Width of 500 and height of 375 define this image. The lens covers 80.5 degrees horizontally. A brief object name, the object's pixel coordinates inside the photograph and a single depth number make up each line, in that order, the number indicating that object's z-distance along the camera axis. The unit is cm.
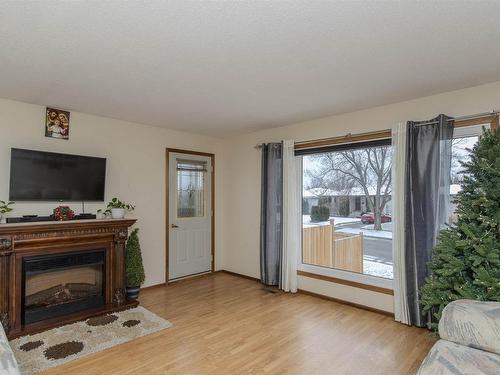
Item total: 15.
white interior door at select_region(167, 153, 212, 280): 459
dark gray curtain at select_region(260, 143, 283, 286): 429
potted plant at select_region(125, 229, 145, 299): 367
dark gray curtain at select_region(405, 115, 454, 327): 285
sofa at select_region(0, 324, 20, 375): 134
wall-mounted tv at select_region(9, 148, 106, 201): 312
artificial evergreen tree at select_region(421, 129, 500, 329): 204
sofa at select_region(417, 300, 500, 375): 148
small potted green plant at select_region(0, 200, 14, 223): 299
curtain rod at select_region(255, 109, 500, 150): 263
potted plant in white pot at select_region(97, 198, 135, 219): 363
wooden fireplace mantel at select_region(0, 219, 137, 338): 279
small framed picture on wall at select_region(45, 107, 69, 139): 339
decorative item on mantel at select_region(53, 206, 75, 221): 323
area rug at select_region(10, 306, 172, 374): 239
